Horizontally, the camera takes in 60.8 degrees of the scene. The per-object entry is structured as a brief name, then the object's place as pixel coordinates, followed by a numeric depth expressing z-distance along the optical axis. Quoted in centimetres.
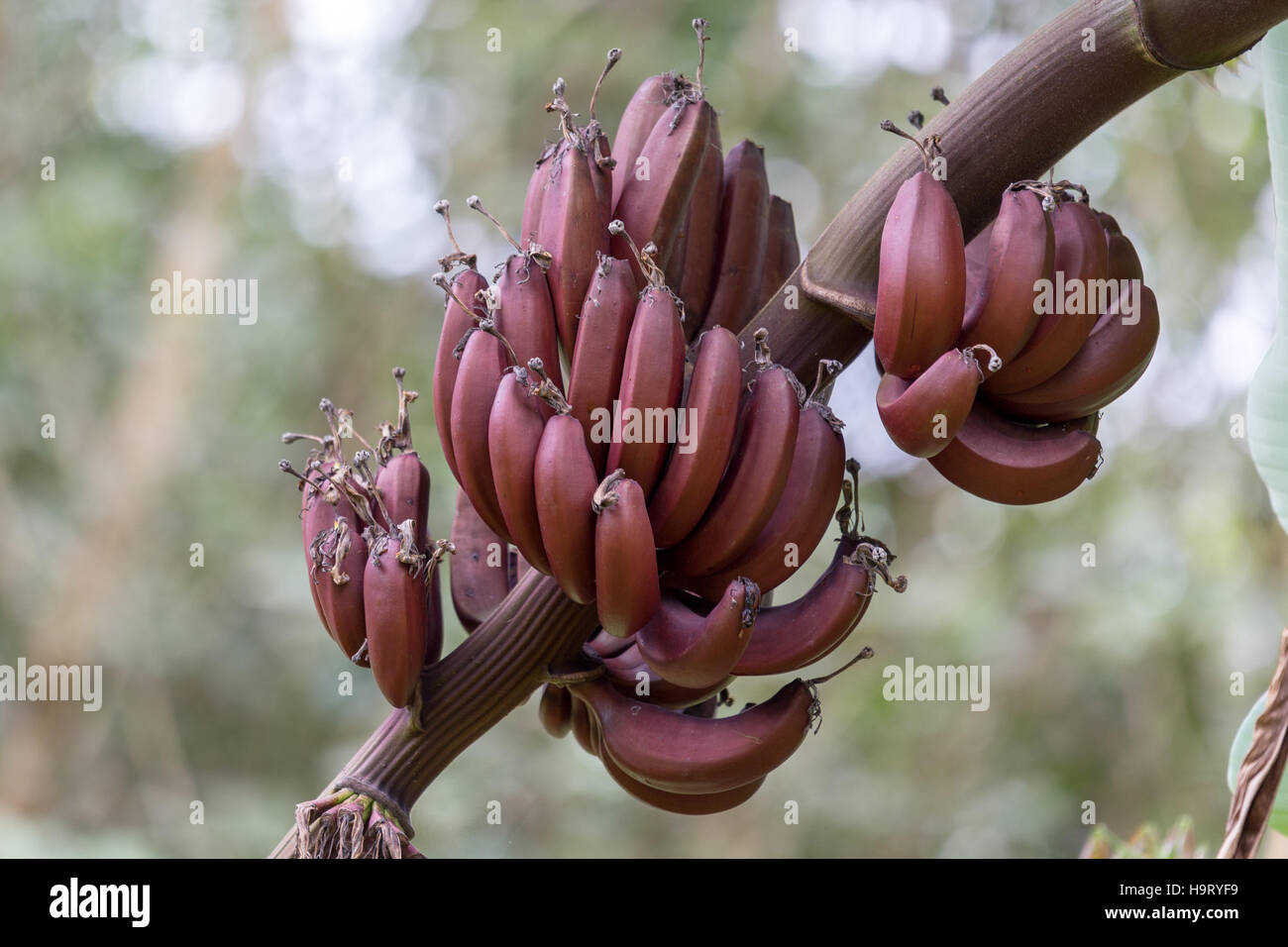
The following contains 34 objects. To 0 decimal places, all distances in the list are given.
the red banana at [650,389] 113
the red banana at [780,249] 159
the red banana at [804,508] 120
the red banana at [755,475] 116
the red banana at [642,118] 138
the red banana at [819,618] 122
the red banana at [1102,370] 124
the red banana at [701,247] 145
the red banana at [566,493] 113
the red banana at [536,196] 128
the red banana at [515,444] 116
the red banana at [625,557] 111
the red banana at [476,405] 121
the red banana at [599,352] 117
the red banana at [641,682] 137
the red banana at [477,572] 150
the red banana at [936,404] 112
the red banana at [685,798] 139
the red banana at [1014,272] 115
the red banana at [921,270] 111
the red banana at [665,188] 127
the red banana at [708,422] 115
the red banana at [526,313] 122
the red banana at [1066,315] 121
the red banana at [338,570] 129
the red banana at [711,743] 123
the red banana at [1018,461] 123
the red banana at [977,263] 121
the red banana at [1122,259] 129
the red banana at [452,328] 128
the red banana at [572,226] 122
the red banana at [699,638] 113
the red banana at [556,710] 157
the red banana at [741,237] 150
